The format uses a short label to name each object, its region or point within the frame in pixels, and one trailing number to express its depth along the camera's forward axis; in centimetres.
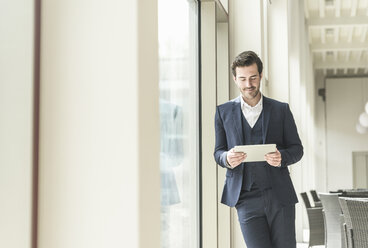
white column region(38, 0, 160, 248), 180
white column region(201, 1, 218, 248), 468
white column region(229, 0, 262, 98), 529
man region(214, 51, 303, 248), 315
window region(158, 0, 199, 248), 363
